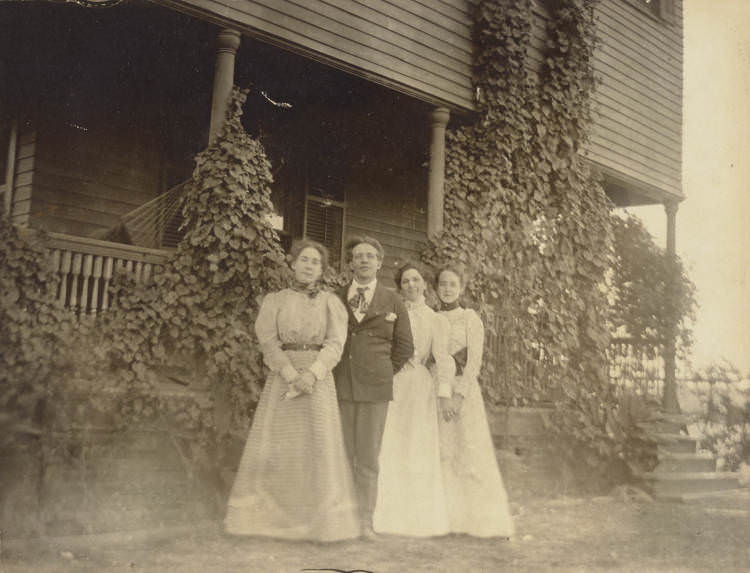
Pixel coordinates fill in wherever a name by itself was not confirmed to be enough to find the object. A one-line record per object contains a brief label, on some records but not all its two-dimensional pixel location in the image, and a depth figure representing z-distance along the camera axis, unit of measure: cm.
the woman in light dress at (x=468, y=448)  505
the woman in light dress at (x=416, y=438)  483
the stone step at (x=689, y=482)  820
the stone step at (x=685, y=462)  840
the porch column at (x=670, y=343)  1029
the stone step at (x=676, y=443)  852
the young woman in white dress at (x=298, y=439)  443
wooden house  640
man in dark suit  460
